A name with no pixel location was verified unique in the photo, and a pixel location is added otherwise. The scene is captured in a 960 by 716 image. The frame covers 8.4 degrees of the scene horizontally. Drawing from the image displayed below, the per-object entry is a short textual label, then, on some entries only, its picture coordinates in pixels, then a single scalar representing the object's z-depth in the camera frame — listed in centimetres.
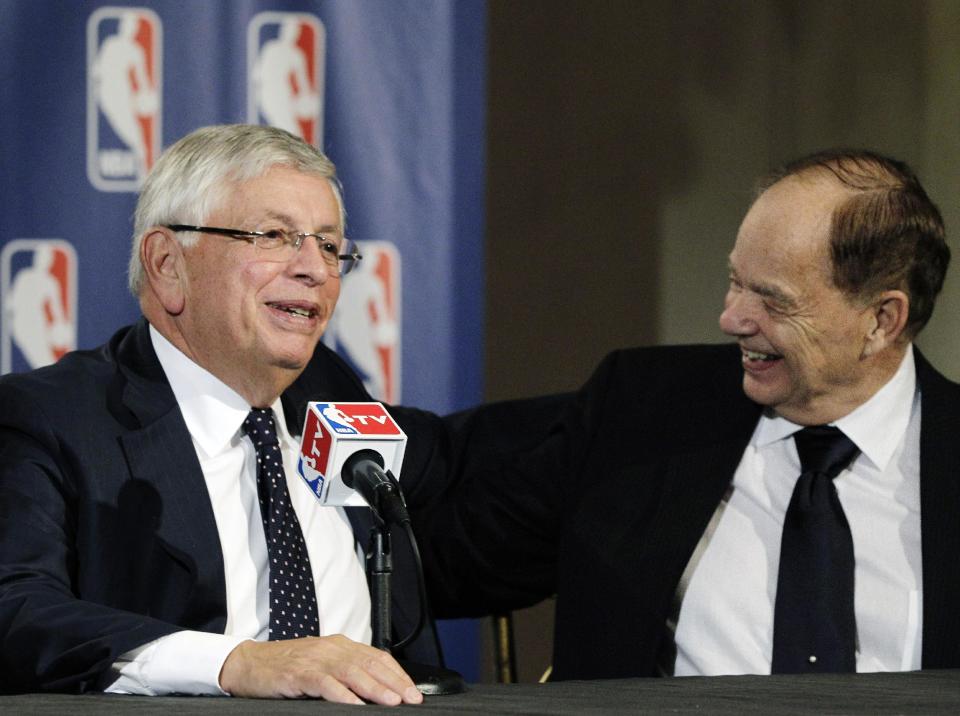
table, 538
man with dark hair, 586
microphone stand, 549
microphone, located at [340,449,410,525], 548
